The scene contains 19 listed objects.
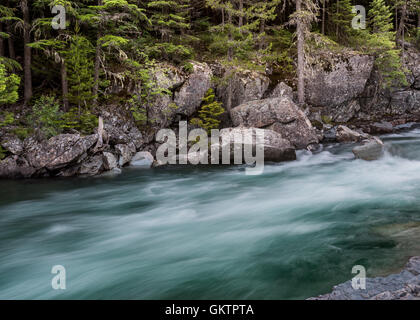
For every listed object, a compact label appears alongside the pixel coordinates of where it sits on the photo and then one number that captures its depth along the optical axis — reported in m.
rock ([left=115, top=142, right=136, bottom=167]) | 12.16
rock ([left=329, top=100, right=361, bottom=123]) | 18.25
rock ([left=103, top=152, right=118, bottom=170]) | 11.49
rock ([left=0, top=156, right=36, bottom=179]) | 10.28
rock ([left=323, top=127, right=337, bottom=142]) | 15.56
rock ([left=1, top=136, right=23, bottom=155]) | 10.30
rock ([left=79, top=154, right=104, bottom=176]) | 11.05
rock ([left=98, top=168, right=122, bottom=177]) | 11.12
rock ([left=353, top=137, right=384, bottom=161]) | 11.84
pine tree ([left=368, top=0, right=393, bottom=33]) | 18.52
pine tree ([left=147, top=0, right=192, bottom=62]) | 14.32
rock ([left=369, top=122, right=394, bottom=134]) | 17.27
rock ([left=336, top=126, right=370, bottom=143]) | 14.92
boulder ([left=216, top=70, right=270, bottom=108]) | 16.17
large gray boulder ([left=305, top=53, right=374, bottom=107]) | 17.80
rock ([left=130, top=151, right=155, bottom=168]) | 12.36
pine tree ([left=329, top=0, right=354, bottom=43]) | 20.25
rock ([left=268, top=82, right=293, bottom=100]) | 16.86
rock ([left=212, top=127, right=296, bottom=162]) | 11.97
